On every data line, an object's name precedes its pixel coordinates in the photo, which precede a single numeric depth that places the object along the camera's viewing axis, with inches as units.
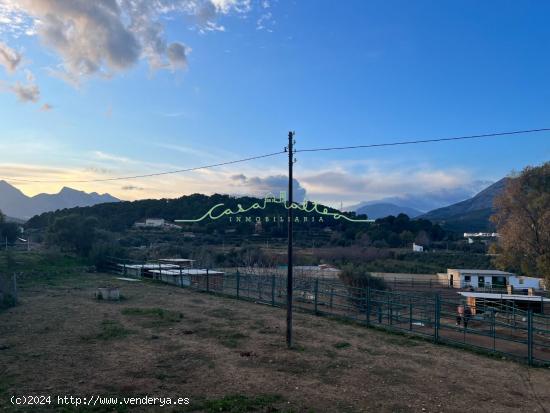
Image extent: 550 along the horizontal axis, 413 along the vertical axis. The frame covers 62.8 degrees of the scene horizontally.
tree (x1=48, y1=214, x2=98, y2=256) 1591.9
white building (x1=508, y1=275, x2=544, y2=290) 1473.9
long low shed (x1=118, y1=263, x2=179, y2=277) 1263.5
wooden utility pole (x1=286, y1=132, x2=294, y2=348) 498.9
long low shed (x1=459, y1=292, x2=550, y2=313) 901.8
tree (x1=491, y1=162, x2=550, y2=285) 1157.1
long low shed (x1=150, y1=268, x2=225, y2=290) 1103.6
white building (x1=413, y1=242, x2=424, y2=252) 2486.3
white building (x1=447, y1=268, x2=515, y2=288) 1621.6
